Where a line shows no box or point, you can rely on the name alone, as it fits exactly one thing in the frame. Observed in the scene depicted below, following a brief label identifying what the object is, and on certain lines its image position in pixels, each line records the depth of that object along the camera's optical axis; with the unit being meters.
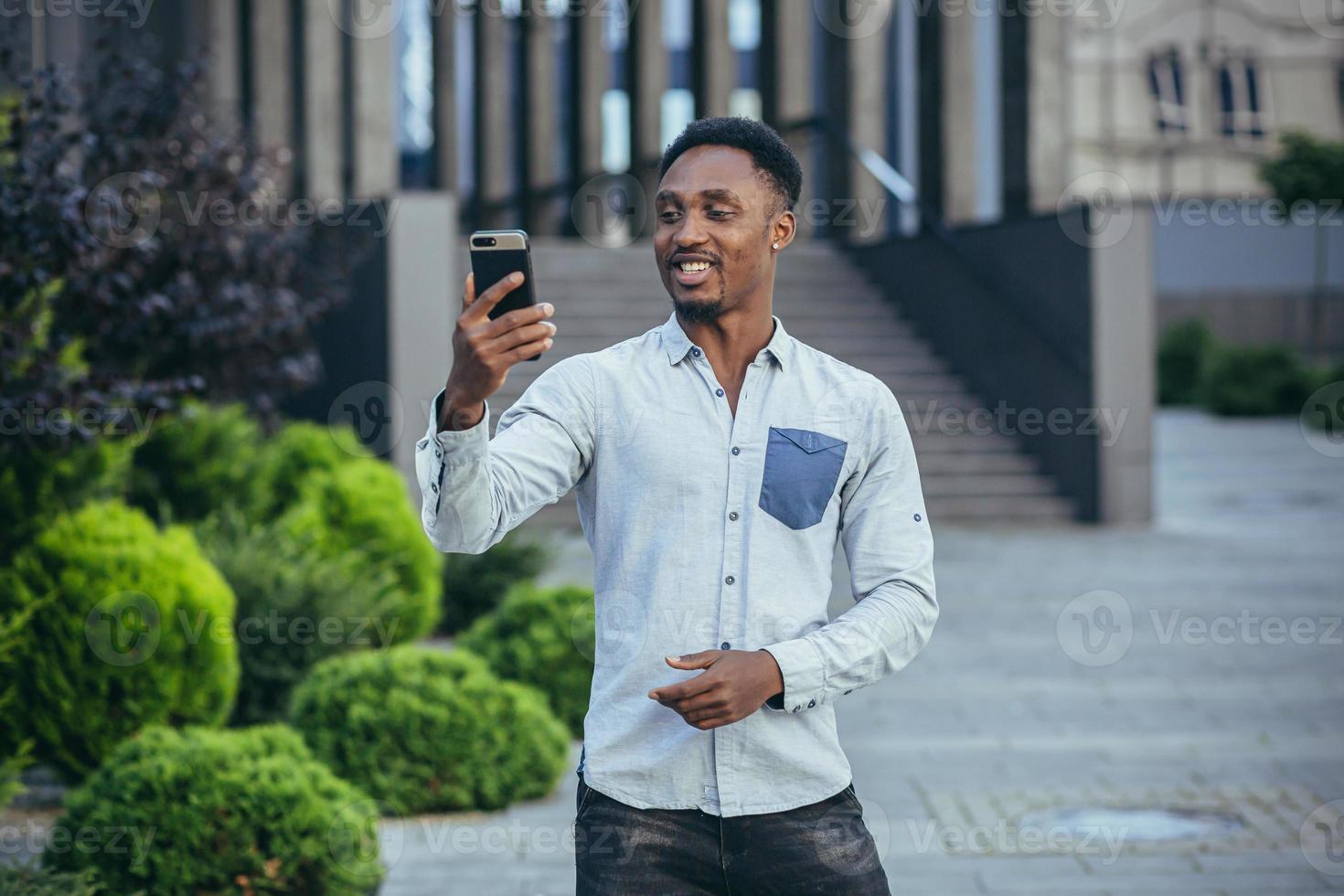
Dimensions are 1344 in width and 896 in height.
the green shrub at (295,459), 11.57
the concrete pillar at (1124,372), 14.64
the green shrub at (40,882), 4.21
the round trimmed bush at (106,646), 6.34
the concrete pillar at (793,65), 22.88
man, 2.58
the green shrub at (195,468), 10.59
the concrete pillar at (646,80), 24.53
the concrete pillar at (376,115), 19.14
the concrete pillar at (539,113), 27.31
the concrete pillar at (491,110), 28.60
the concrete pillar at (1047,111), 17.94
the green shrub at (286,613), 7.62
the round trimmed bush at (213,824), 4.77
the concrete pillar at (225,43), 24.64
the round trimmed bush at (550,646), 7.68
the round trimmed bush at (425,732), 6.37
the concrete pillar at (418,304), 14.41
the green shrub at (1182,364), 37.16
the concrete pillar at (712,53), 23.98
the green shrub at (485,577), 10.34
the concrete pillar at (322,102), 22.48
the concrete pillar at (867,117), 21.88
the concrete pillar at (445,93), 29.69
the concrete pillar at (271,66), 25.17
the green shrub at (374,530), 9.24
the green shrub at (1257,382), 31.42
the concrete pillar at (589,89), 26.08
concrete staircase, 15.32
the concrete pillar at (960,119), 20.56
